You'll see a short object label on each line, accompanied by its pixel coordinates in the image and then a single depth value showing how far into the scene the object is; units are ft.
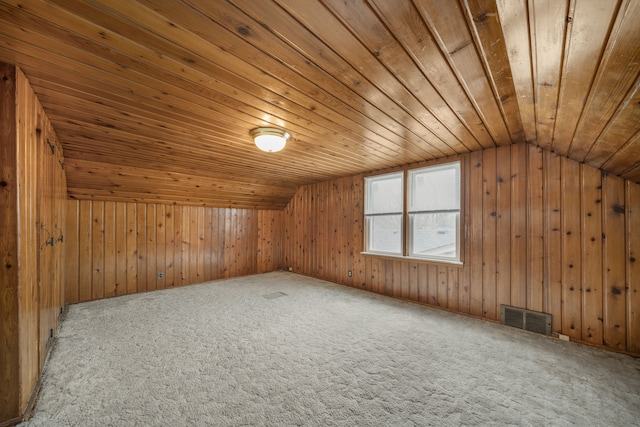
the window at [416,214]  10.53
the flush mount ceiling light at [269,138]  7.36
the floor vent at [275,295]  12.01
